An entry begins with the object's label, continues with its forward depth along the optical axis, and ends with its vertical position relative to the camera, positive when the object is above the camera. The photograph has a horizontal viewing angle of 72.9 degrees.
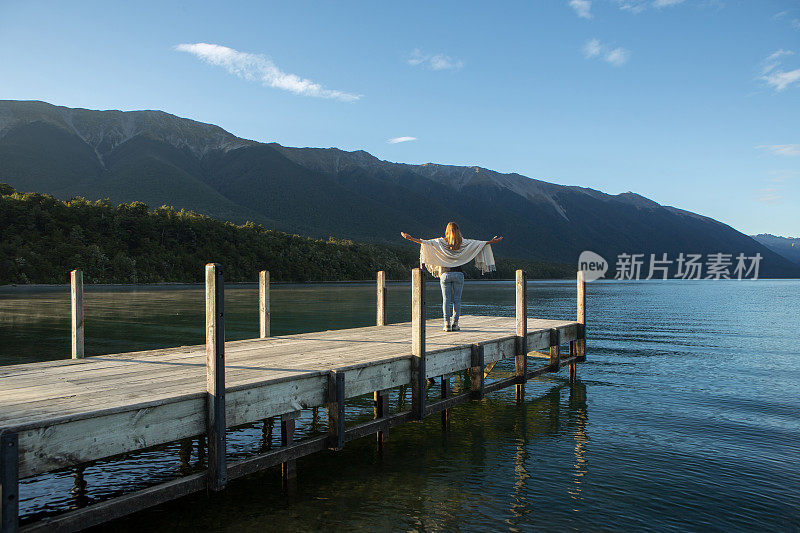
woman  11.46 +0.21
